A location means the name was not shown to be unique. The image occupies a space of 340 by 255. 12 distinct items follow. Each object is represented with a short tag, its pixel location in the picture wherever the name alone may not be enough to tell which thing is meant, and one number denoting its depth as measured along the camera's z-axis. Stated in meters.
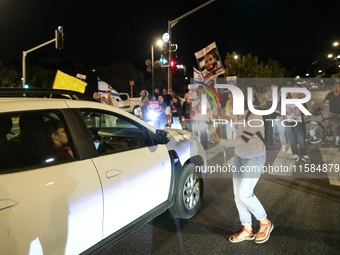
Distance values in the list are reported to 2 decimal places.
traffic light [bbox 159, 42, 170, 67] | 14.04
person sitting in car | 2.48
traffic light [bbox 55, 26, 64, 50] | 16.27
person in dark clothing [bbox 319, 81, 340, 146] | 8.77
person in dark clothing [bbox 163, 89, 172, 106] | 12.59
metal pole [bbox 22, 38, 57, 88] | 17.96
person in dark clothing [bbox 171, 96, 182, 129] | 11.86
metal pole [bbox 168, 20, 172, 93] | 14.37
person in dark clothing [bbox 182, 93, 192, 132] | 9.81
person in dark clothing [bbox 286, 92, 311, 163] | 7.43
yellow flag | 7.39
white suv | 1.97
